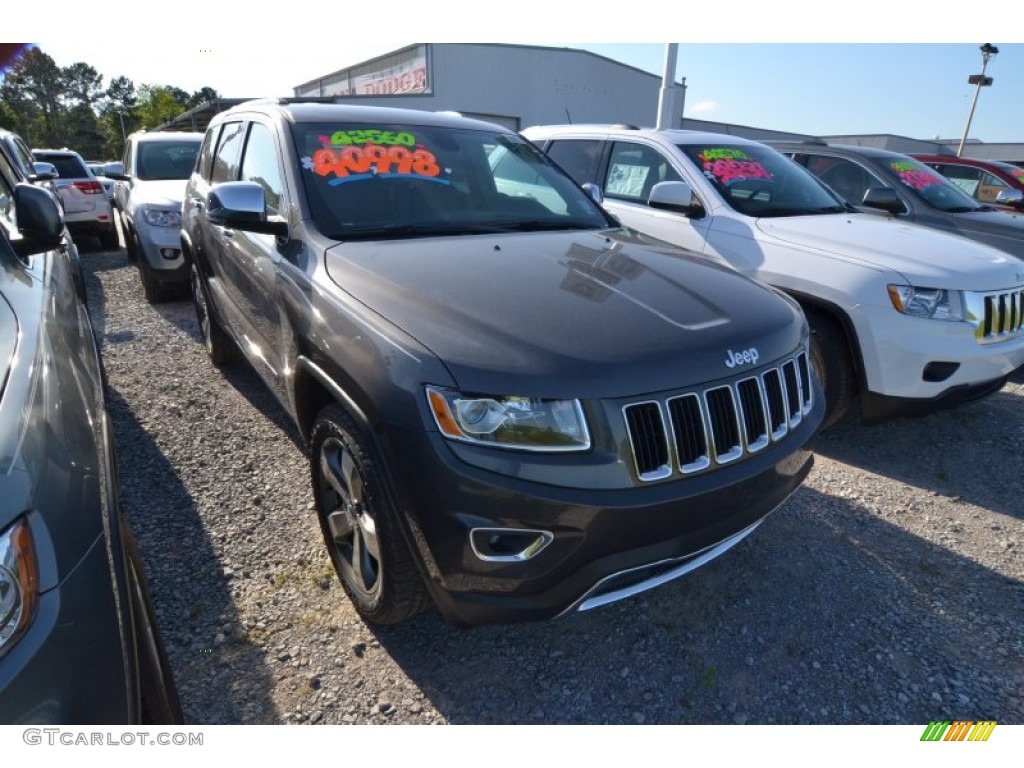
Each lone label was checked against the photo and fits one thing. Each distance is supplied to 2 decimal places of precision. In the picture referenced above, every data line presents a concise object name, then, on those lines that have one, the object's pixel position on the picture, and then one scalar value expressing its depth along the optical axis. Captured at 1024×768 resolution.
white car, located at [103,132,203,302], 6.03
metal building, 24.30
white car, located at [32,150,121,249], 9.55
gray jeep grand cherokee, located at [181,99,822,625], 1.69
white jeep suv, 3.31
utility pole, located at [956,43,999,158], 27.70
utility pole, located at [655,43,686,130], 9.11
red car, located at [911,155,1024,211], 7.46
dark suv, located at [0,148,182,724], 1.12
